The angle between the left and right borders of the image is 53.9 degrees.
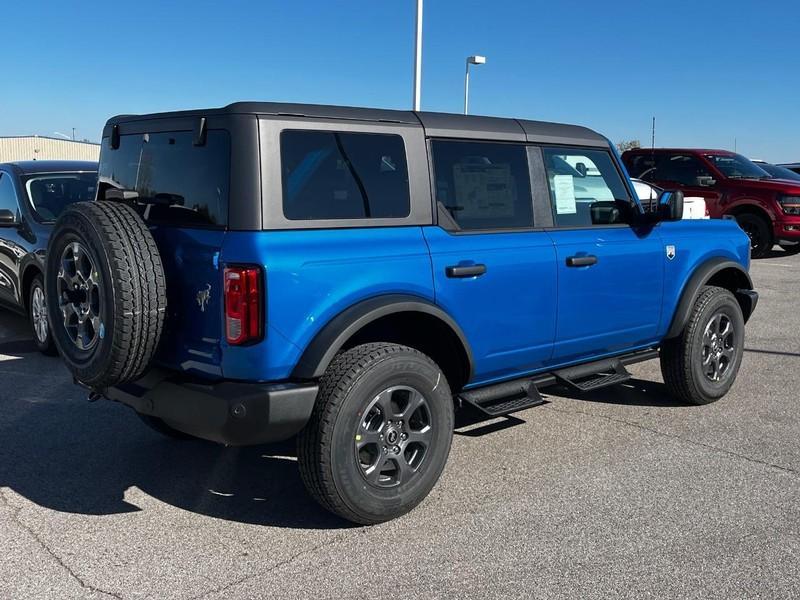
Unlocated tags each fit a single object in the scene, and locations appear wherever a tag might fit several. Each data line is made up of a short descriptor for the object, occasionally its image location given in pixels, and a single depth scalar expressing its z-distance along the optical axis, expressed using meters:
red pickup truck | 14.04
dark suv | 6.51
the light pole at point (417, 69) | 17.17
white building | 40.41
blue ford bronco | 3.20
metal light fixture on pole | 24.70
